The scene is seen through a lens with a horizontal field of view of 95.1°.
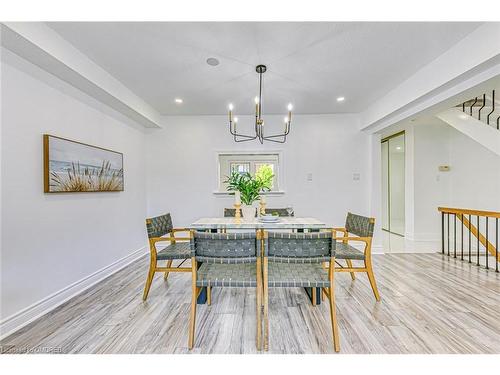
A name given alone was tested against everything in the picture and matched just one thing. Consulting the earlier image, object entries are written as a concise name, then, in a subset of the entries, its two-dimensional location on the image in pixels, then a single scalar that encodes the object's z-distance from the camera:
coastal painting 2.17
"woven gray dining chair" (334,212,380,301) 2.27
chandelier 2.41
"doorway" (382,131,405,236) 5.72
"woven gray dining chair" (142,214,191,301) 2.34
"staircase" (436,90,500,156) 3.40
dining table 2.25
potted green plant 2.55
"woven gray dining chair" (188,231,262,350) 1.60
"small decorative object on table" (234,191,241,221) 2.72
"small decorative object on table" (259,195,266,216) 2.76
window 5.08
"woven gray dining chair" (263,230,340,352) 1.57
